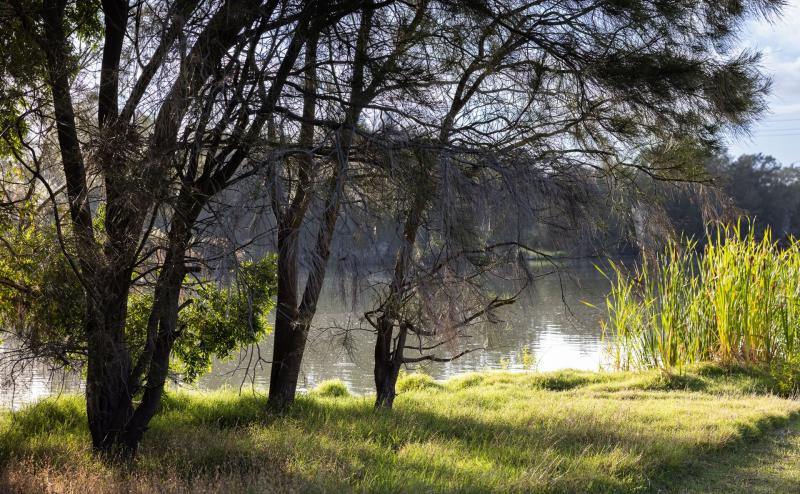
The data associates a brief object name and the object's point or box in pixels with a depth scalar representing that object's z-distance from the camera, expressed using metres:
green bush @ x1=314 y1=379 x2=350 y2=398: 8.54
